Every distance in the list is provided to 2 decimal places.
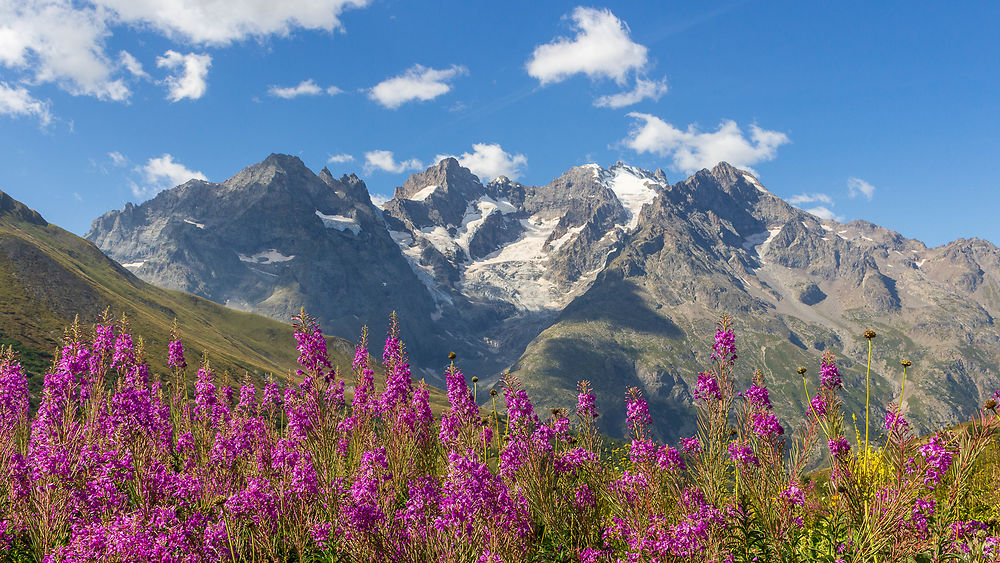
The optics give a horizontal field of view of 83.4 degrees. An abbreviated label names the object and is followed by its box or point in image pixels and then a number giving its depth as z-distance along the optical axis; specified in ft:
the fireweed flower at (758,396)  34.12
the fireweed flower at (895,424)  24.36
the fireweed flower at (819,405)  32.37
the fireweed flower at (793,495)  28.45
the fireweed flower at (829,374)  32.01
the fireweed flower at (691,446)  33.30
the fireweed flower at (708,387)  33.32
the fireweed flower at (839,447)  27.78
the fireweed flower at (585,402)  37.53
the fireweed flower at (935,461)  25.17
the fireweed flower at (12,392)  44.75
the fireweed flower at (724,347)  34.09
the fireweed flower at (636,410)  35.45
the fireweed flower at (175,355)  50.77
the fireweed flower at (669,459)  32.04
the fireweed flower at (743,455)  31.43
